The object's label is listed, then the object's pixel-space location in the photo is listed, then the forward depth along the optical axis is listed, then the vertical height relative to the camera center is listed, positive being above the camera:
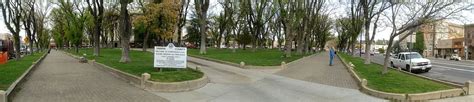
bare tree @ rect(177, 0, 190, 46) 42.07 +3.64
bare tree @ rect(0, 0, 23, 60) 31.27 +2.63
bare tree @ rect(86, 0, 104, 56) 32.44 +1.64
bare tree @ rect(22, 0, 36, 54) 38.19 +3.41
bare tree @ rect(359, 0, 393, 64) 28.70 +2.47
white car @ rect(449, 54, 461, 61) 65.01 -1.68
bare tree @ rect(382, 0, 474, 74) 16.91 +1.32
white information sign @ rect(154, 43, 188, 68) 14.72 -0.37
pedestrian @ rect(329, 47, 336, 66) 25.26 -0.36
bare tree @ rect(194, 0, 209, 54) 34.81 +2.74
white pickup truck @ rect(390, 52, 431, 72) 25.45 -0.93
